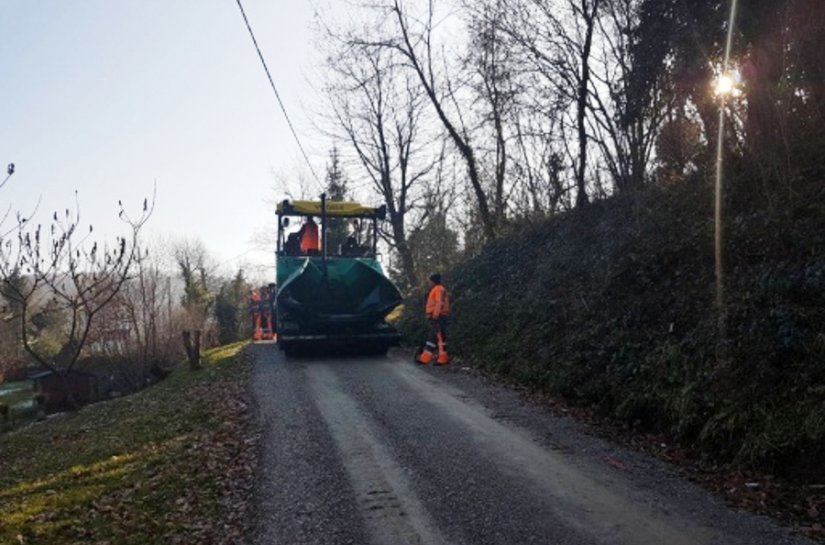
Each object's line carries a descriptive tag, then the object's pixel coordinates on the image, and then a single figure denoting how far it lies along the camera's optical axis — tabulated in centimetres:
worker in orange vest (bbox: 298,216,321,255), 1714
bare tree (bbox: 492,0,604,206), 1750
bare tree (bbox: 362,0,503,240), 2275
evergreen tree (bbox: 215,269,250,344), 4556
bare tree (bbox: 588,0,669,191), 1444
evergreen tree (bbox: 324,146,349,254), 3744
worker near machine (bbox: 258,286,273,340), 2491
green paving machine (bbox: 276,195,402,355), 1512
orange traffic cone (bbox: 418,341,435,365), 1427
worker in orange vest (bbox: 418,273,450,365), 1430
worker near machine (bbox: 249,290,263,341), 2415
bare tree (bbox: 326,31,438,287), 3362
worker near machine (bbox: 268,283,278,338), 2238
